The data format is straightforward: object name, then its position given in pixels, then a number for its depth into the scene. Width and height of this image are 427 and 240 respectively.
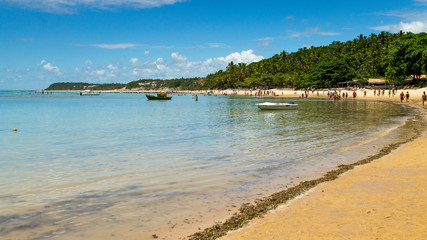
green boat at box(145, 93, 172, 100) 91.62
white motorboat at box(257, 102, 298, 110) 44.31
